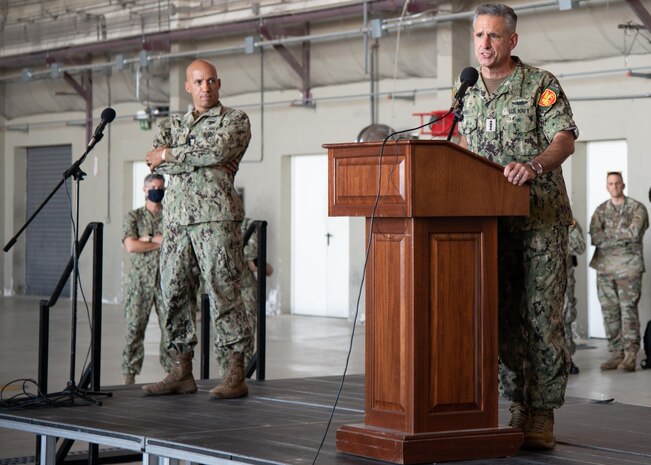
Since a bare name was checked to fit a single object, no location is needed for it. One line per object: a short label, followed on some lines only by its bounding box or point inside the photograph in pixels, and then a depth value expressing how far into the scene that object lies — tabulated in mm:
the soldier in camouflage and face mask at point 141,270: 12106
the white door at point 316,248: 22131
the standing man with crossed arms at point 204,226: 7831
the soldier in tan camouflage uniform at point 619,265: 14664
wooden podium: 5150
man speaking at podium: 5630
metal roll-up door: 28341
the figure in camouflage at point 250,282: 13823
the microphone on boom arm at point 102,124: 7568
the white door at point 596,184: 17694
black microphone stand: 7607
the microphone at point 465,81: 5358
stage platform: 5674
